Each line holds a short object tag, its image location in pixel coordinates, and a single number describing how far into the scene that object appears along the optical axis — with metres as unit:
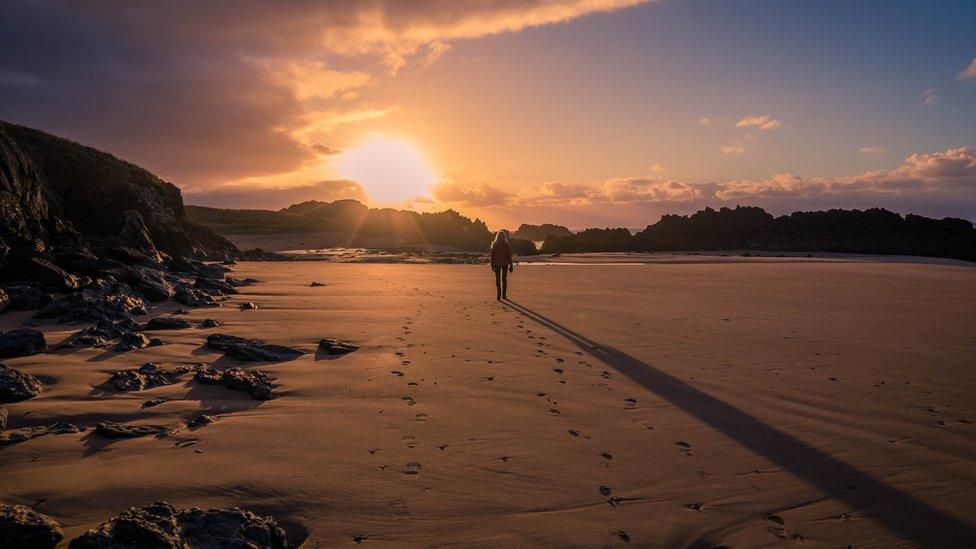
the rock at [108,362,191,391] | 5.56
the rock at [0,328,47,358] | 6.26
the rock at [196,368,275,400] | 5.66
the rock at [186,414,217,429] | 4.71
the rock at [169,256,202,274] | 18.22
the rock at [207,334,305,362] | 7.09
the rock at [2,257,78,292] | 10.90
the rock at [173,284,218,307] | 11.44
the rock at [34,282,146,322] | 8.55
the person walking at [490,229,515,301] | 16.28
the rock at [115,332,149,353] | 6.96
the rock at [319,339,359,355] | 7.85
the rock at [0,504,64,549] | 2.75
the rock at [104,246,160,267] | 16.25
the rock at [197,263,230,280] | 16.70
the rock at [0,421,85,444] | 4.13
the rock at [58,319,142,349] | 7.02
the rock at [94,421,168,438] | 4.35
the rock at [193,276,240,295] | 13.90
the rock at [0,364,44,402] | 4.90
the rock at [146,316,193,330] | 8.46
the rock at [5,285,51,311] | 9.07
